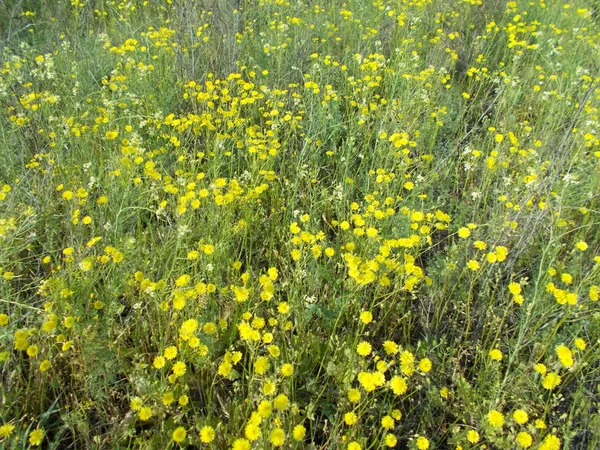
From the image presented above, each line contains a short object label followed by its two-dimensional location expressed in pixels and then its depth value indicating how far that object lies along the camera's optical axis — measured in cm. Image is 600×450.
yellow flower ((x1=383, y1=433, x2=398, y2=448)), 130
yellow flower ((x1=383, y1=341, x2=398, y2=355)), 162
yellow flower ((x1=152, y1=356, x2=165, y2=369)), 153
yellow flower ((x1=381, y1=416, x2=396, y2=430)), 138
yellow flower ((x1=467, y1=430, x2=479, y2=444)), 145
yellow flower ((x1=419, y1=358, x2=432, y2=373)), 152
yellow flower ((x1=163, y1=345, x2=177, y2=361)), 158
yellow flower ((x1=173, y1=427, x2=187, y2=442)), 135
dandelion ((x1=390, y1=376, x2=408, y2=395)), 145
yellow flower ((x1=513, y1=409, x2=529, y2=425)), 142
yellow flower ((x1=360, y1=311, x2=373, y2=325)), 162
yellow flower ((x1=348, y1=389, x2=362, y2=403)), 141
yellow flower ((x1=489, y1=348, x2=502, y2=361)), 157
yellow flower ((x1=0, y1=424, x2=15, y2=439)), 131
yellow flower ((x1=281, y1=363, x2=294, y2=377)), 144
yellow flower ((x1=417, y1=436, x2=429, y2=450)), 143
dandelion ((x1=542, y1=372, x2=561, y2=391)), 146
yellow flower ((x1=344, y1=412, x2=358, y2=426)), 137
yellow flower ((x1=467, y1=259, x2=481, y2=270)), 192
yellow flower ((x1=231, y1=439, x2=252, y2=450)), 132
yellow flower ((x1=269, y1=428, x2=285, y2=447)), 130
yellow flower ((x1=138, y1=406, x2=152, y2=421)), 140
